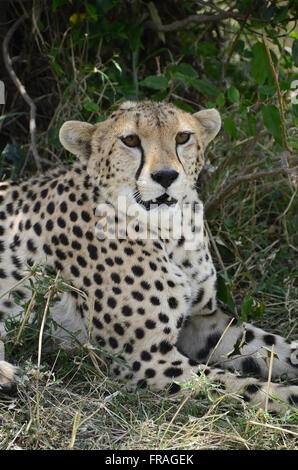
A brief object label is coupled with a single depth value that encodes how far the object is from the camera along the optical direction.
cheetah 5.95
